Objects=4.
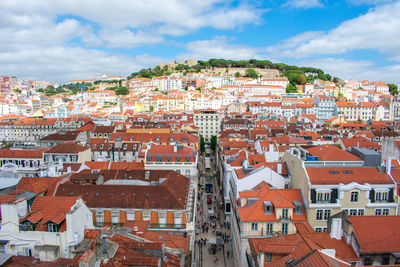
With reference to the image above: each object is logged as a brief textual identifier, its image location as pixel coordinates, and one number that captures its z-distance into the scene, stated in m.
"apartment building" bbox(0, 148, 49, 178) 44.62
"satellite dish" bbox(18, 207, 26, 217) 20.11
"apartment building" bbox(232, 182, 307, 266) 24.78
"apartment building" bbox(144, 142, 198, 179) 41.91
